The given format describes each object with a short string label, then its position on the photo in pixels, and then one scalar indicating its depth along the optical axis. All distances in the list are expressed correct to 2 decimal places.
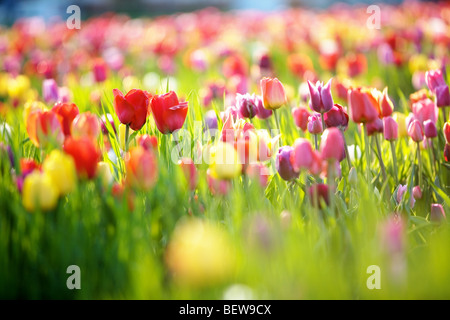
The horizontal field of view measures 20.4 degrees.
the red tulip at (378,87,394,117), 1.93
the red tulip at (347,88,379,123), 1.87
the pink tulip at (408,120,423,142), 1.92
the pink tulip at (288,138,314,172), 1.72
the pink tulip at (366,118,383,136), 1.92
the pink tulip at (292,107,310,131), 2.00
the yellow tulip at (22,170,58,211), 1.64
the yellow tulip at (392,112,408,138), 2.04
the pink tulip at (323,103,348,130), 1.92
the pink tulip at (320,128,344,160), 1.74
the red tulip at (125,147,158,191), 1.68
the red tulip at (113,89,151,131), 1.86
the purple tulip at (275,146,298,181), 1.77
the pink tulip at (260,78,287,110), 1.93
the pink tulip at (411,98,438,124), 1.97
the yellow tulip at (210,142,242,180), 1.70
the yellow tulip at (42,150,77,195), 1.65
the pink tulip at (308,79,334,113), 1.89
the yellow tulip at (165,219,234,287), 1.55
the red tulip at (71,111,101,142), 1.80
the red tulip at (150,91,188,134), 1.85
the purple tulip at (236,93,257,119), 1.96
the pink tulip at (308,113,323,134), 1.91
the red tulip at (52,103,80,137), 1.86
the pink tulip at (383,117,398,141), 1.93
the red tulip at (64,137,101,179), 1.67
